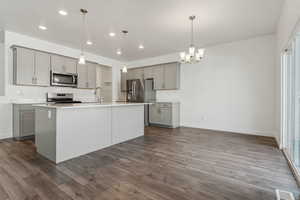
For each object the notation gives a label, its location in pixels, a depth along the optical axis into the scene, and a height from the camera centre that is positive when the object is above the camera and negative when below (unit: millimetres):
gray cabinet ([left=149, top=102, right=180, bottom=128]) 5229 -554
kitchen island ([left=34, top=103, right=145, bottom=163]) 2434 -574
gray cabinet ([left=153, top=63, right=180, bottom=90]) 5371 +871
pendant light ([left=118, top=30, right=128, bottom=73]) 3760 +1760
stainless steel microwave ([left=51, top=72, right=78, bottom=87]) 4377 +613
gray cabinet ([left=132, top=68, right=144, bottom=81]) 6152 +1103
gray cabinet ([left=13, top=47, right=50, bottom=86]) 3717 +858
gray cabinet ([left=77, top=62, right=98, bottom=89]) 5004 +843
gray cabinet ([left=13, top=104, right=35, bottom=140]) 3637 -563
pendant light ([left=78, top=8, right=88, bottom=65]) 2847 +1731
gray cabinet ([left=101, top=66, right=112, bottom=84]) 6557 +1123
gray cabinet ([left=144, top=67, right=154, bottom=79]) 5874 +1093
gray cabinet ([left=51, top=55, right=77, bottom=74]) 4371 +1085
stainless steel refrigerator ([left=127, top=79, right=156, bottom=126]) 5992 +334
